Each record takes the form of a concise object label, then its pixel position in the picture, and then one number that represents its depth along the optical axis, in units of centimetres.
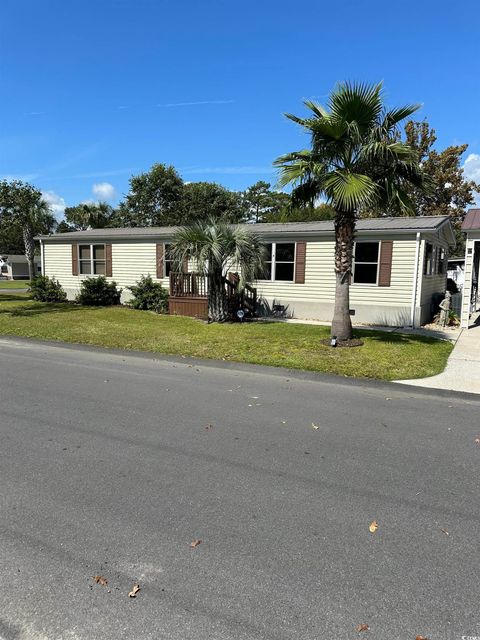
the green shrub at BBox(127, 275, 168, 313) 1795
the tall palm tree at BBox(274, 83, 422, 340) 926
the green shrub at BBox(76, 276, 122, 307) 1970
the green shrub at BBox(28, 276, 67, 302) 2131
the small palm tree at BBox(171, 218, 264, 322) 1365
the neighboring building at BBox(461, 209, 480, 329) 1362
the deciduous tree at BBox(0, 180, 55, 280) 2536
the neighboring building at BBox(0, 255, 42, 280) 6550
